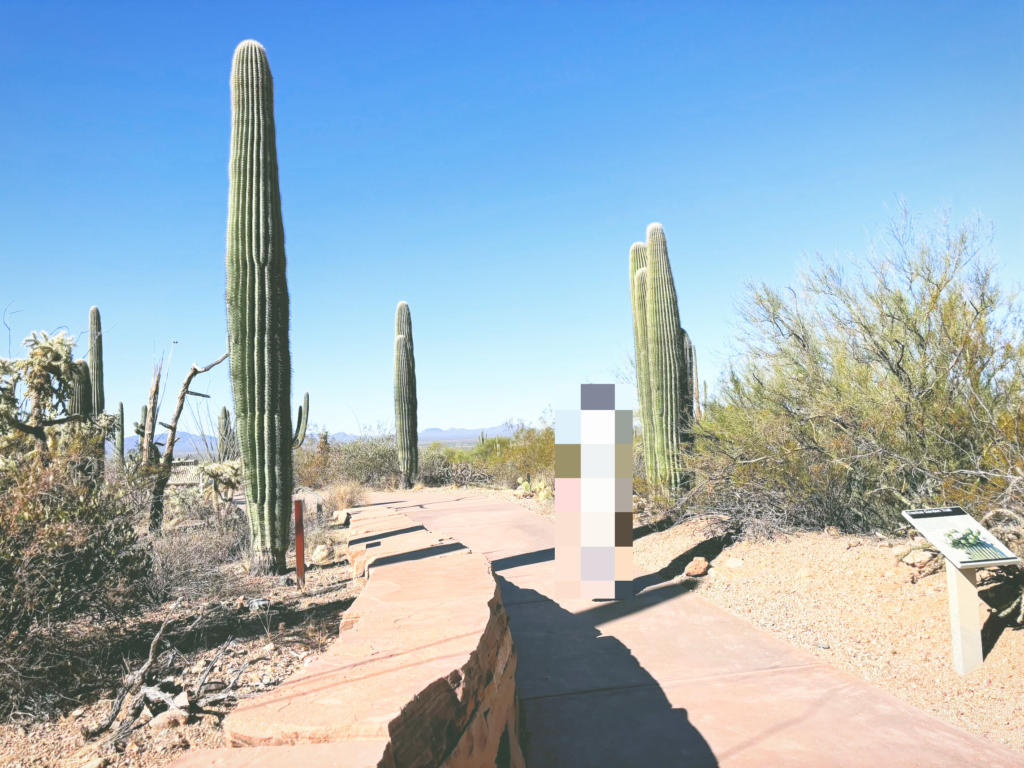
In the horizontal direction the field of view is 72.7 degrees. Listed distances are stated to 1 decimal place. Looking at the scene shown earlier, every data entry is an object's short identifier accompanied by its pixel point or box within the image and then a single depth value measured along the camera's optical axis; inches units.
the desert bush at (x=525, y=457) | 680.4
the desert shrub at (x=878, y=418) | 252.4
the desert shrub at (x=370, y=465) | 780.6
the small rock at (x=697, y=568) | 285.4
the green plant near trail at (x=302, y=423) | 598.0
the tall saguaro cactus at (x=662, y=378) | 380.5
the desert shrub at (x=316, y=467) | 768.9
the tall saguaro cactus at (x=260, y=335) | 265.4
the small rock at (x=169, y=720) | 127.5
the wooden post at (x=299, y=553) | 251.6
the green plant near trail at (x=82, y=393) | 303.5
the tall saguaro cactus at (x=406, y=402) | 730.8
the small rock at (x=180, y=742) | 122.0
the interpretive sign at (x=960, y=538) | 171.6
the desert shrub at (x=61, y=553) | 147.8
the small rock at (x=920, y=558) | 228.4
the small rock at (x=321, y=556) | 307.3
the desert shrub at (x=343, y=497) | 549.6
